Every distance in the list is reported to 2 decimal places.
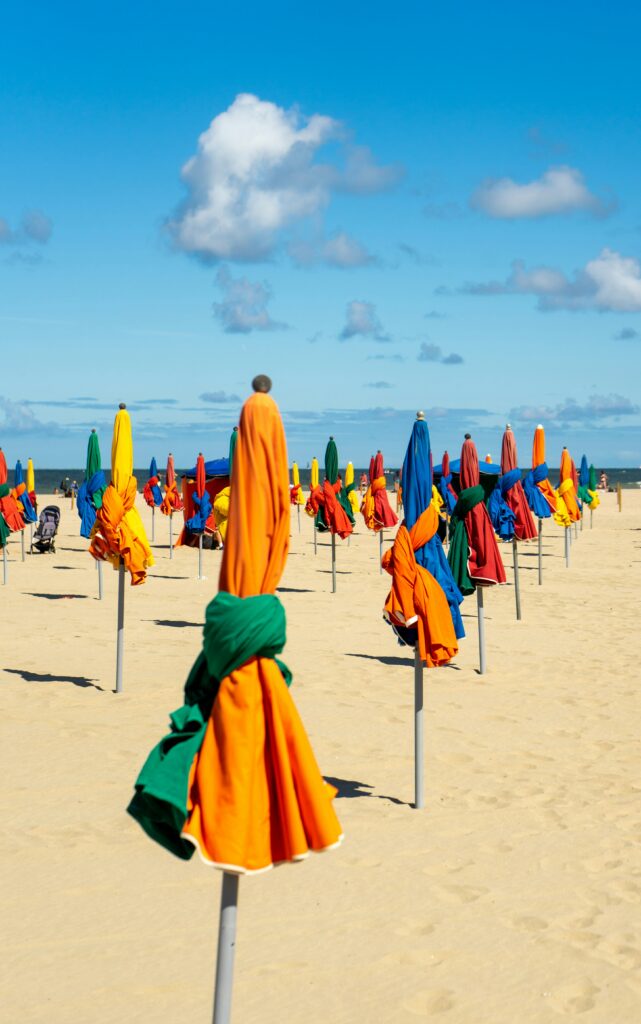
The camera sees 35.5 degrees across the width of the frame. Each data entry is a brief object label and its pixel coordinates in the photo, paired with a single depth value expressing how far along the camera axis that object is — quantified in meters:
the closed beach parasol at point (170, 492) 33.81
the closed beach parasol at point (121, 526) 11.63
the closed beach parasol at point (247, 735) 3.62
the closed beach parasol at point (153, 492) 37.00
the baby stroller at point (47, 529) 30.64
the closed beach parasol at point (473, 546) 11.35
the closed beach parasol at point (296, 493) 37.78
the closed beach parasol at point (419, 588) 8.00
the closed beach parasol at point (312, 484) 29.84
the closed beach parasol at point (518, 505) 15.43
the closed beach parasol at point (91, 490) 17.14
